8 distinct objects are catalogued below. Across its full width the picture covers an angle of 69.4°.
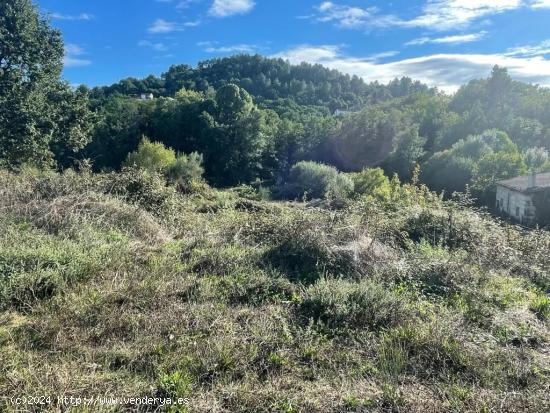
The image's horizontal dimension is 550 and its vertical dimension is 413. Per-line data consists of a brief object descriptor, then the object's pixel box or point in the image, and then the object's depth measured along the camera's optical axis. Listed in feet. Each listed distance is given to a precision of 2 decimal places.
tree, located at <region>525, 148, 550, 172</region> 97.15
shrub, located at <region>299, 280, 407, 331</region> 13.92
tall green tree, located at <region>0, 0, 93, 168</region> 50.19
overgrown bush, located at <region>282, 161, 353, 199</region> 75.15
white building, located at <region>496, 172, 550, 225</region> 63.52
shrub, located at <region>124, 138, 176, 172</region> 88.53
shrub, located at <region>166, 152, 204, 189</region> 78.90
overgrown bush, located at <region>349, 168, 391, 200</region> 70.34
